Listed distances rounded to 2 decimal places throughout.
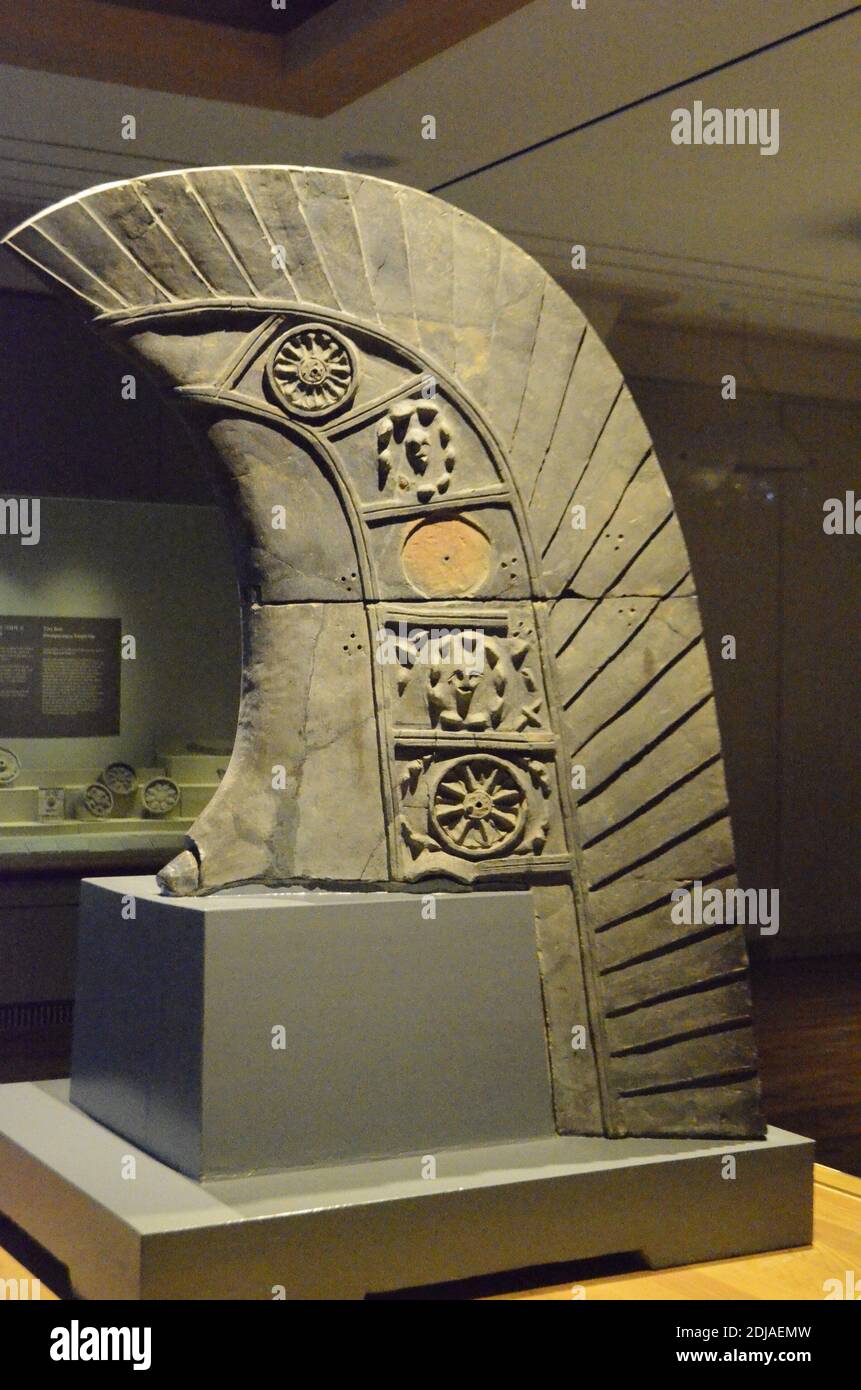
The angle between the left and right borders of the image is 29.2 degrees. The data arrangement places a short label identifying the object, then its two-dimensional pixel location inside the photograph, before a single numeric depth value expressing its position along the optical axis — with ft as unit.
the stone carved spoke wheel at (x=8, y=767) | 19.84
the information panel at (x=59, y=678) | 20.15
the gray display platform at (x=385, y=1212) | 7.95
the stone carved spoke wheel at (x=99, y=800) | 20.33
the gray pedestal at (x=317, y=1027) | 8.68
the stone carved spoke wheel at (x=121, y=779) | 20.58
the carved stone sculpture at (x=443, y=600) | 9.39
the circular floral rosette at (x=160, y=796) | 20.63
